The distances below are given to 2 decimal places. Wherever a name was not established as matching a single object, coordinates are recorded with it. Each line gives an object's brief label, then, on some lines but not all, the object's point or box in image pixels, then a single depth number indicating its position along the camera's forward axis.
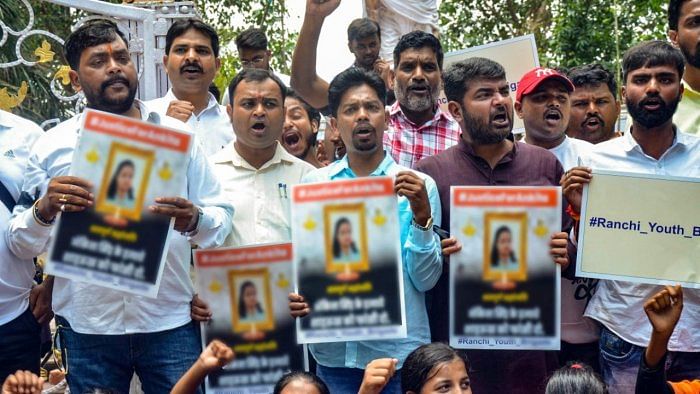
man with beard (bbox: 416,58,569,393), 5.24
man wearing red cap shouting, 6.02
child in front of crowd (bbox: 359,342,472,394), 4.94
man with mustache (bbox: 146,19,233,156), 6.36
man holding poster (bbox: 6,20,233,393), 5.07
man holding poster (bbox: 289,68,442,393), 5.02
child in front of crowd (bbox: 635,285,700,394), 4.85
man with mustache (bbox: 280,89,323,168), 7.25
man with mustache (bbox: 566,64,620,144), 7.00
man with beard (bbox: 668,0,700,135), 5.82
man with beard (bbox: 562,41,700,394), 5.16
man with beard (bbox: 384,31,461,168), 6.37
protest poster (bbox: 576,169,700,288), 5.13
